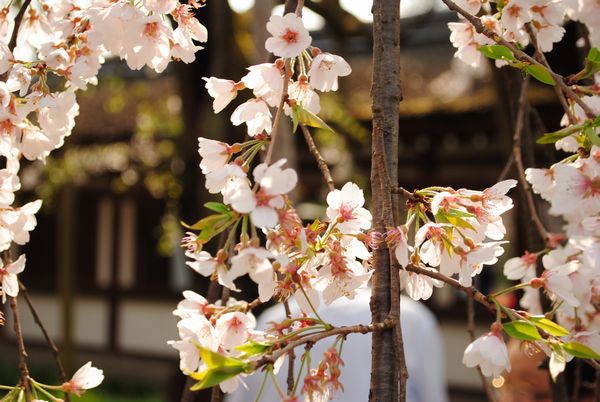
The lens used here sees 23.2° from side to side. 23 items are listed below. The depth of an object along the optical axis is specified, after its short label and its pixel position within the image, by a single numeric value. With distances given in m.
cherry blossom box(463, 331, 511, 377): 1.02
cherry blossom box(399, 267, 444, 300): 1.07
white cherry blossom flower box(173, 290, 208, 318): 1.03
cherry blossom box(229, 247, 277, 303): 0.94
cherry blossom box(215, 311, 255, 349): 1.02
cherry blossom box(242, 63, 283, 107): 1.07
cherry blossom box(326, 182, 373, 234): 1.05
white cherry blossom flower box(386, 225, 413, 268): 1.00
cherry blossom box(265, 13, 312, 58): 1.05
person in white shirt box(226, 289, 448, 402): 2.30
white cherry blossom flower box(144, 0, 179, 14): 1.10
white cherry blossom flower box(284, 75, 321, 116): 1.10
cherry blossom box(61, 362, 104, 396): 1.13
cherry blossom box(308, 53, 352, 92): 1.10
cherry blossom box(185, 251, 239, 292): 0.98
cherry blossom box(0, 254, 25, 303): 1.16
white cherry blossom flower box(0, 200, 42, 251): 1.16
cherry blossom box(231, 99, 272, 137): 1.10
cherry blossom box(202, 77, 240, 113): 1.12
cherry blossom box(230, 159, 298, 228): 0.92
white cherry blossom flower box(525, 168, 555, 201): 1.17
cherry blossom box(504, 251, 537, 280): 1.21
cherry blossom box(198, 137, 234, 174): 1.05
